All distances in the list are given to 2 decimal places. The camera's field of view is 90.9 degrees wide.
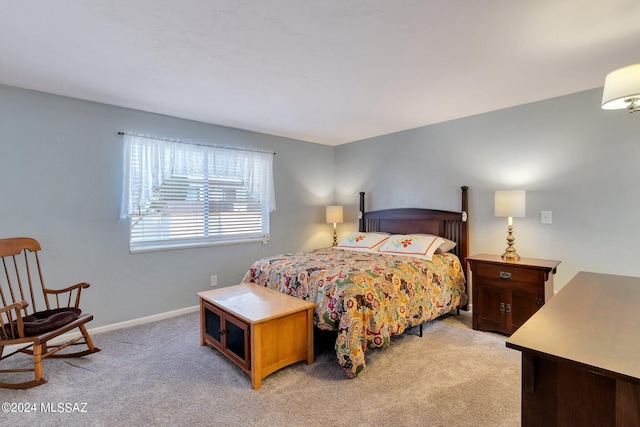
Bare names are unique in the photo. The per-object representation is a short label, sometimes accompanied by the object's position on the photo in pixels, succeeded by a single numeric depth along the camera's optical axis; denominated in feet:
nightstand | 9.02
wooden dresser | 2.81
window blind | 10.95
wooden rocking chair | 7.06
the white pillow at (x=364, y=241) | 12.62
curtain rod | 10.69
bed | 7.59
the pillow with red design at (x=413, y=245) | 11.04
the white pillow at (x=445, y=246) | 11.69
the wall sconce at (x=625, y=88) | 4.61
